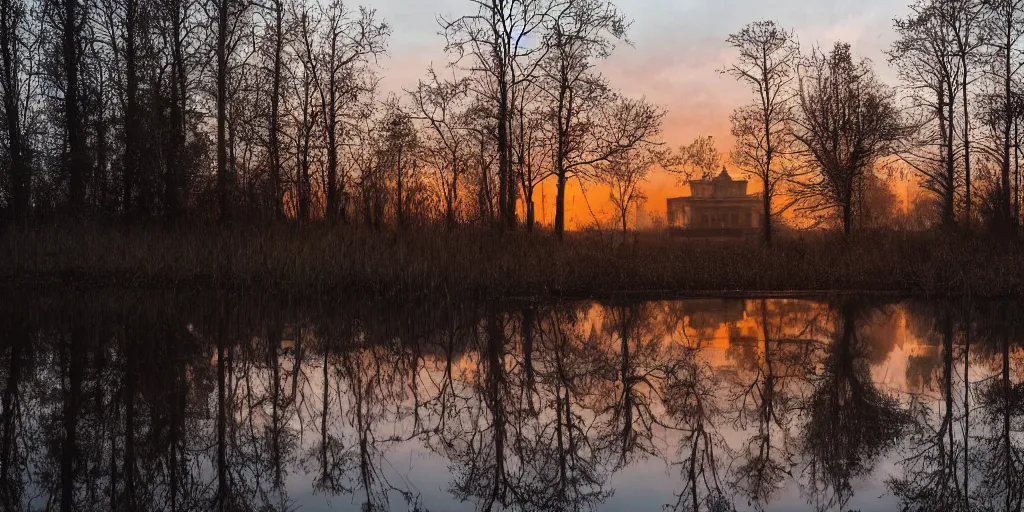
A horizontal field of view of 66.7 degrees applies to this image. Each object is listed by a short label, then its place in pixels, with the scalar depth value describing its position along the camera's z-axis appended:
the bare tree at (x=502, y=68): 23.64
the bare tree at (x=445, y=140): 24.52
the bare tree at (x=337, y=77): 26.45
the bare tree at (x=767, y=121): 30.91
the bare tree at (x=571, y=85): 24.95
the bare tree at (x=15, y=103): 22.33
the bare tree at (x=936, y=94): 28.14
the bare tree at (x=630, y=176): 27.92
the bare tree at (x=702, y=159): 41.09
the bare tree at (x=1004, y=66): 26.61
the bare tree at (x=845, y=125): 26.86
